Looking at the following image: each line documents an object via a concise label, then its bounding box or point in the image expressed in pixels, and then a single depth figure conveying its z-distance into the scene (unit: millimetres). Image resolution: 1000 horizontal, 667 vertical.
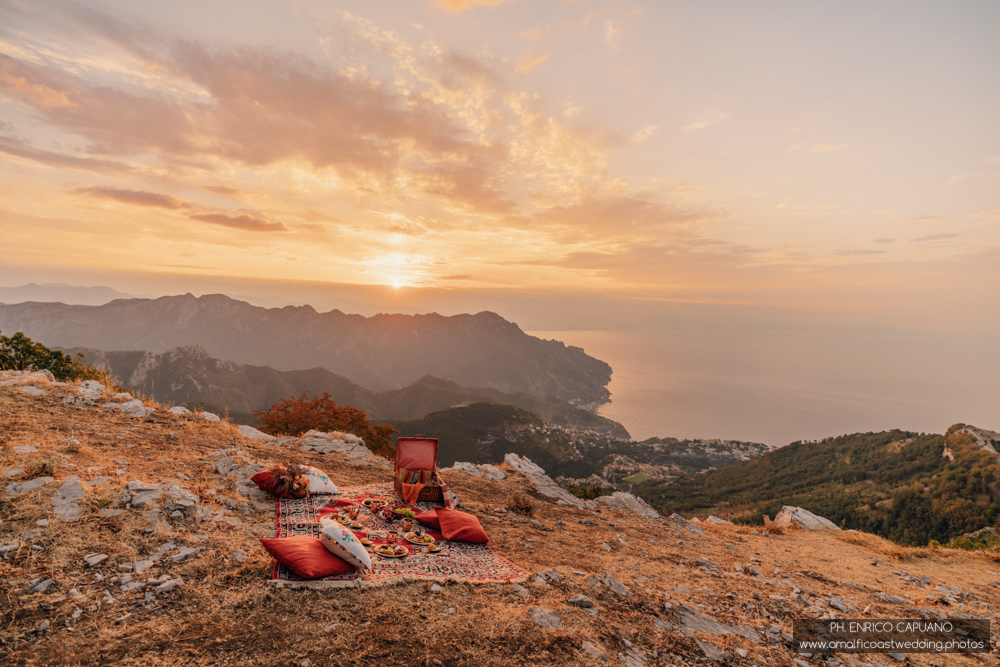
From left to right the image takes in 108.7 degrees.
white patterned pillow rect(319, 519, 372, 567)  5023
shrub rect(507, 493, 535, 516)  9750
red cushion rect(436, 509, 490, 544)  6809
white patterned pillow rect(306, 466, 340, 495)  7902
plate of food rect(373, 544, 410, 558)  5863
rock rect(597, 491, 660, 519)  12125
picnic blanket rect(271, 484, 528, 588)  4891
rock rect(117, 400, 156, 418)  10218
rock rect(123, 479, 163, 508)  5336
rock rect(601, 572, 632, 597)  5648
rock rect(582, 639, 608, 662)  4048
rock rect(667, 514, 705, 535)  10766
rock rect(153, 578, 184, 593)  4016
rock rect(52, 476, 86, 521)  4785
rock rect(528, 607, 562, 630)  4443
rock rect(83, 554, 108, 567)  4141
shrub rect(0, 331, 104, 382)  12837
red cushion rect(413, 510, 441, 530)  7316
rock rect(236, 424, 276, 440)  12086
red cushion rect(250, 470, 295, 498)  7413
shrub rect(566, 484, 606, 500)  13953
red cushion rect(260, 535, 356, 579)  4691
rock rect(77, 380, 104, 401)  10211
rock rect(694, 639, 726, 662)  4341
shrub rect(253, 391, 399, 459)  19828
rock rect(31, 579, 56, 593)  3648
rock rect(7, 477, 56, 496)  4942
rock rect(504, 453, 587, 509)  11805
